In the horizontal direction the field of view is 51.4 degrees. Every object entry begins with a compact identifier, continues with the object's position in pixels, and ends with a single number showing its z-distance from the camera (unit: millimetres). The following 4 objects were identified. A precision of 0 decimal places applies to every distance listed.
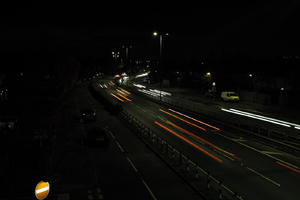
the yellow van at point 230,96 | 49000
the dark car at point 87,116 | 31370
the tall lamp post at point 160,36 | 45328
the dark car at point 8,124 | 26422
